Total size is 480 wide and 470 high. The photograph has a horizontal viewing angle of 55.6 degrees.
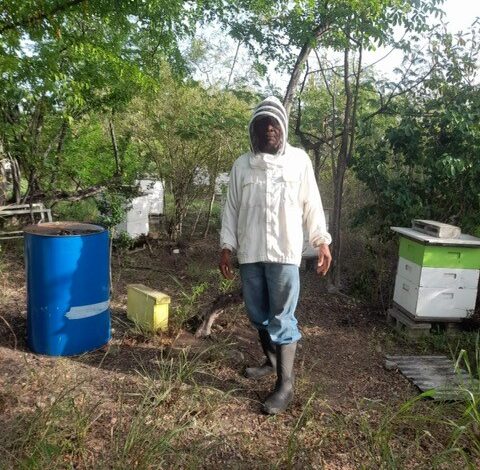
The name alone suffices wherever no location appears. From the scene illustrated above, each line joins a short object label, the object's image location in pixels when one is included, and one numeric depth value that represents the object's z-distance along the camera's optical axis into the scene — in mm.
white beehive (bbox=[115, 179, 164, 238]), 6430
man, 2572
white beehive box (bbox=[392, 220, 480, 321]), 3818
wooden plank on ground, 3062
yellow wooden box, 3502
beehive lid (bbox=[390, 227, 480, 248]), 3742
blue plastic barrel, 2959
